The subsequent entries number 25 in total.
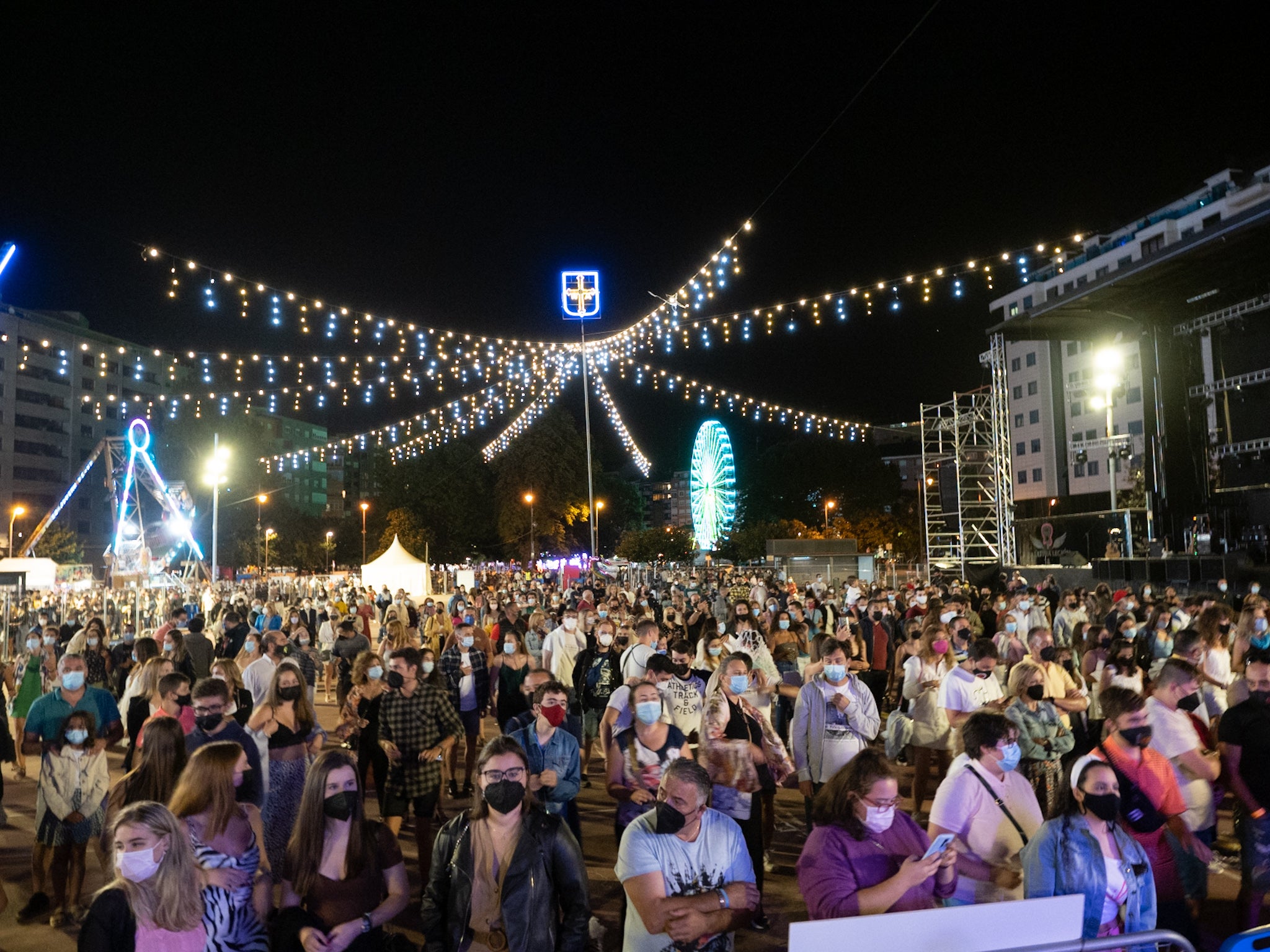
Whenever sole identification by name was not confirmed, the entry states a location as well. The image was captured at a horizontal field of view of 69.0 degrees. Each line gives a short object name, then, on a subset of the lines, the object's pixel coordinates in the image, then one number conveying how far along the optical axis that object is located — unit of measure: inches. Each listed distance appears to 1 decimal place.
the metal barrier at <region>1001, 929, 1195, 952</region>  107.4
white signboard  97.3
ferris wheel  1368.1
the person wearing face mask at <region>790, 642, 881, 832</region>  235.9
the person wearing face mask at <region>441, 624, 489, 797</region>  343.3
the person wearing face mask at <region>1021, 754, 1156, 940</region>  129.5
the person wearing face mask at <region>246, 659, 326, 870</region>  209.5
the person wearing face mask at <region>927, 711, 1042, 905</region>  147.7
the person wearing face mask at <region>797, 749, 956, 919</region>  123.0
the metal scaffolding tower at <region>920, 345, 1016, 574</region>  1148.5
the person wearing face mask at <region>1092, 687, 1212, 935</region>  155.3
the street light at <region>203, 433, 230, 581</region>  1079.6
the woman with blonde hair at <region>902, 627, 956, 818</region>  288.0
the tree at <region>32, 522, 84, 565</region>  2139.5
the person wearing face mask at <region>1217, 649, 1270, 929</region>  183.0
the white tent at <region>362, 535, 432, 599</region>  1158.3
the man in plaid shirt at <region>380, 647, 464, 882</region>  229.5
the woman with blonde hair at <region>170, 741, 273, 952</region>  132.9
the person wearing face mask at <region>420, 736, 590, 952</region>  127.6
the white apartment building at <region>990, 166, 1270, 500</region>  1589.6
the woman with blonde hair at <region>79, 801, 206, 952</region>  112.8
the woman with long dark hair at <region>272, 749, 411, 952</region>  131.2
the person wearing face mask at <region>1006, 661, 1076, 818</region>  223.8
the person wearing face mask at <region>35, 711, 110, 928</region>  215.5
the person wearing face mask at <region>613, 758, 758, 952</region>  126.4
